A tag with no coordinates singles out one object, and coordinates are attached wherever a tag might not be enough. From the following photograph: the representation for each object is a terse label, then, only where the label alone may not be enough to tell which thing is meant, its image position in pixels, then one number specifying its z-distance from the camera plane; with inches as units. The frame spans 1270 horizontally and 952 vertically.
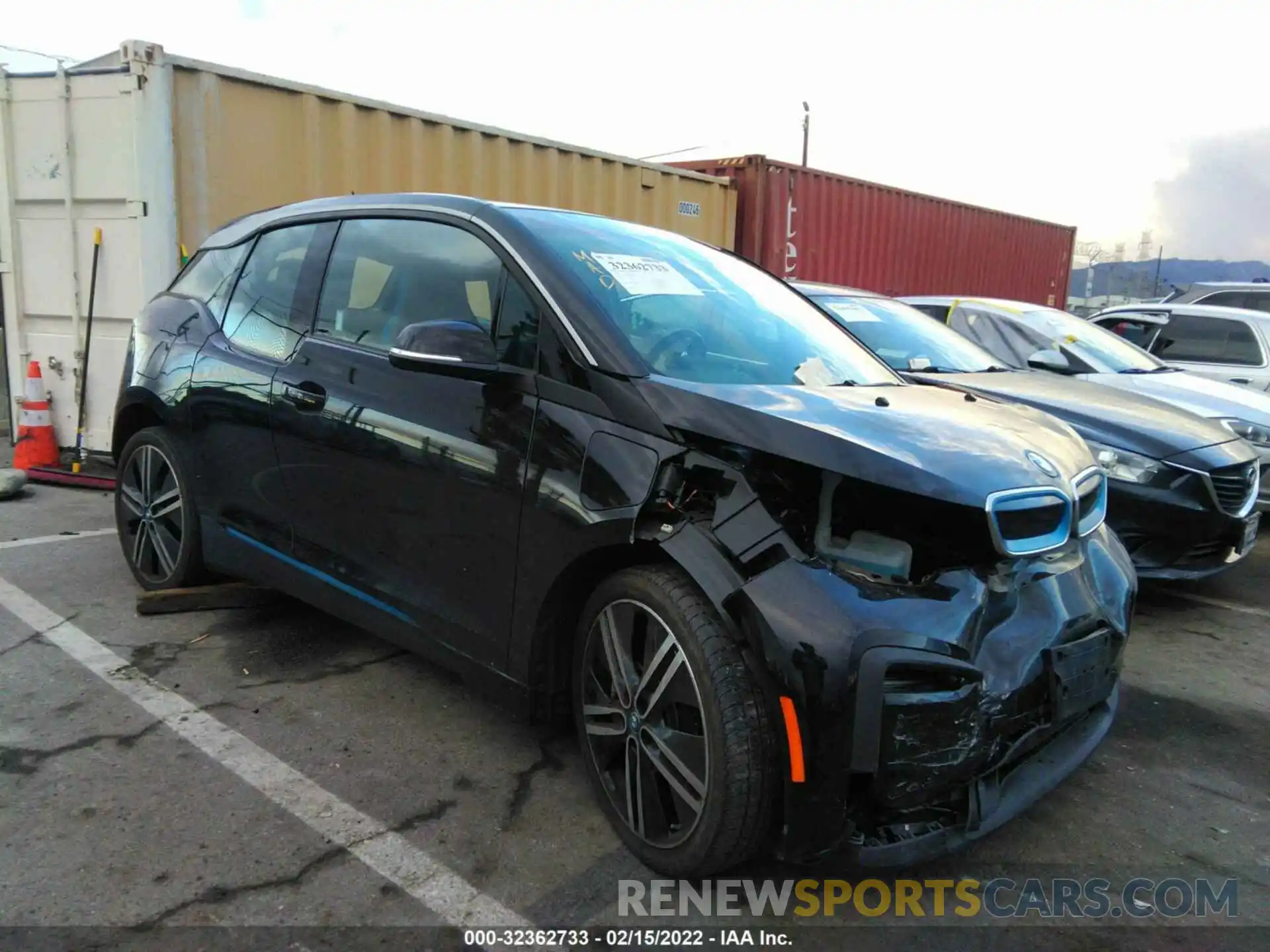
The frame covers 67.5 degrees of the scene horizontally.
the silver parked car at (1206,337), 323.0
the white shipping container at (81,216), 241.1
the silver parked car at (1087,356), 227.3
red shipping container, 446.0
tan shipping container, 248.4
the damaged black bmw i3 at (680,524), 82.8
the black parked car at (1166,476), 170.7
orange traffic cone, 266.4
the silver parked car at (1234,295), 421.7
